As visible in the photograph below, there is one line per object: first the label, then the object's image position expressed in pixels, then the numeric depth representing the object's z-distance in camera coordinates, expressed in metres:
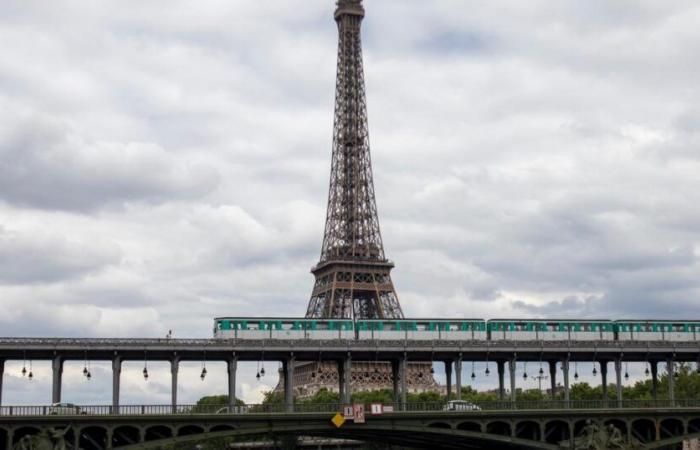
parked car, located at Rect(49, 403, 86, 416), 94.34
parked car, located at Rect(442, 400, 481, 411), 109.88
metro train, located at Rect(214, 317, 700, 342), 122.56
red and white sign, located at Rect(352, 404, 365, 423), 99.31
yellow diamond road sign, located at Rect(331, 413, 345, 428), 98.31
